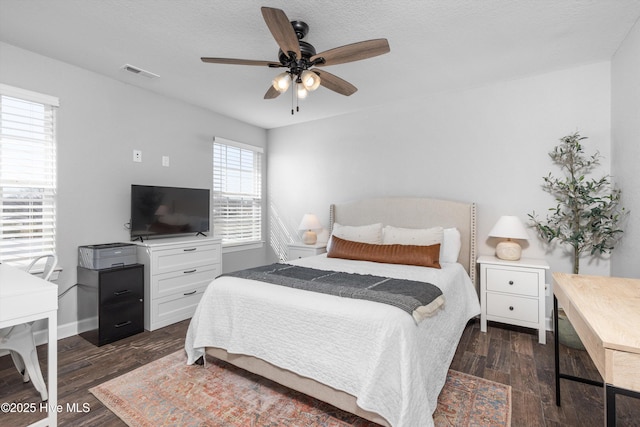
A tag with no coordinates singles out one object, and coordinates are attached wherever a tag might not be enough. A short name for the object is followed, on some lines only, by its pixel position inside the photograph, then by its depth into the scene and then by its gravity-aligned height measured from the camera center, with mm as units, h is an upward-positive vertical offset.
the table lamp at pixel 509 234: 2973 -192
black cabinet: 2768 -840
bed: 1534 -779
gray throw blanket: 1808 -505
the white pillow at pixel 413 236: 3203 -240
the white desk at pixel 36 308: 1439 -469
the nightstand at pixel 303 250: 4172 -501
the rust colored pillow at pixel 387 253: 2930 -399
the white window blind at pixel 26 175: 2590 +345
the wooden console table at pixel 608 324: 943 -404
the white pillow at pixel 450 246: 3217 -342
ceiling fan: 1828 +1060
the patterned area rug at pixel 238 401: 1756 -1196
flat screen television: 3283 +35
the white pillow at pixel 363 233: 3582 -236
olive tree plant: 2719 +36
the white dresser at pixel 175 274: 3104 -672
